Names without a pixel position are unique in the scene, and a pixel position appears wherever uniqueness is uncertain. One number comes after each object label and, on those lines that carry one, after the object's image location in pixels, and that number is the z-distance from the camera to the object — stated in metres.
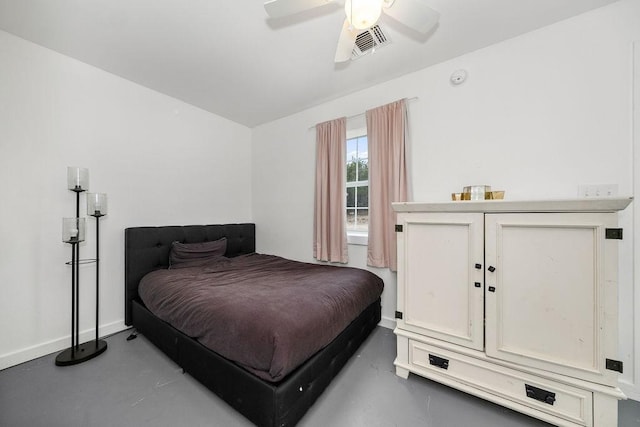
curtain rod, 2.65
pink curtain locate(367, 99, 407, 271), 2.30
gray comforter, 1.22
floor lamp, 1.80
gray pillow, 2.48
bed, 1.18
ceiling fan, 1.14
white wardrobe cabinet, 1.17
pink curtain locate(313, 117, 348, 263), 2.72
